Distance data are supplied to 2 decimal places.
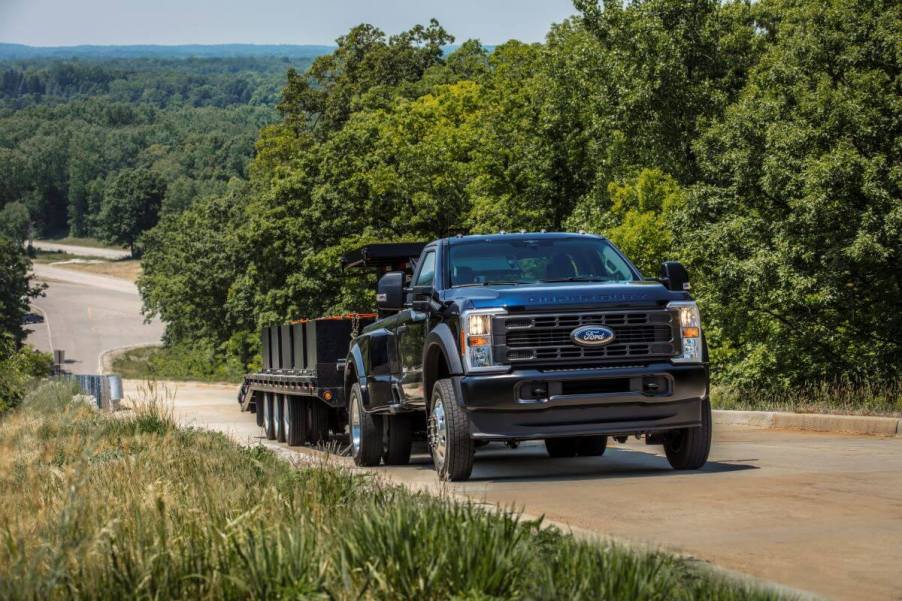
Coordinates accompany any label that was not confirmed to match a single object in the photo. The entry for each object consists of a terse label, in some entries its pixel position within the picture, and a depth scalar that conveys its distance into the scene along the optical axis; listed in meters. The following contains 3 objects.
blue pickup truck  12.06
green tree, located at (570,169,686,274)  43.75
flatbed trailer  18.45
